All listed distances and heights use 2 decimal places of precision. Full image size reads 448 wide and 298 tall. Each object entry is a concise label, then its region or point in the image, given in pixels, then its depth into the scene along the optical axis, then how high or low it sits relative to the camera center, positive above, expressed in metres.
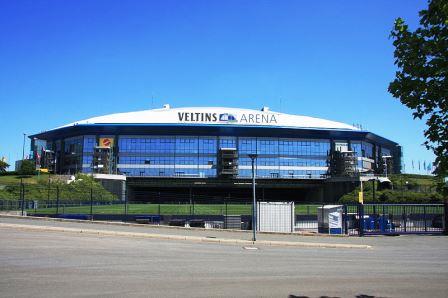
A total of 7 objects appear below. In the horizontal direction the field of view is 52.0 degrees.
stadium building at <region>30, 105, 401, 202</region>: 111.25 +12.65
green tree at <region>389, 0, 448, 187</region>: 6.48 +1.90
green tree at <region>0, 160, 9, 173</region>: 111.50 +8.50
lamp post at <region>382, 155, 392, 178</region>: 125.40 +12.77
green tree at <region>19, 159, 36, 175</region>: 101.31 +7.26
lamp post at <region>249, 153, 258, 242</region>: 25.46 +2.45
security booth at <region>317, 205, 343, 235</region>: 30.55 -1.10
